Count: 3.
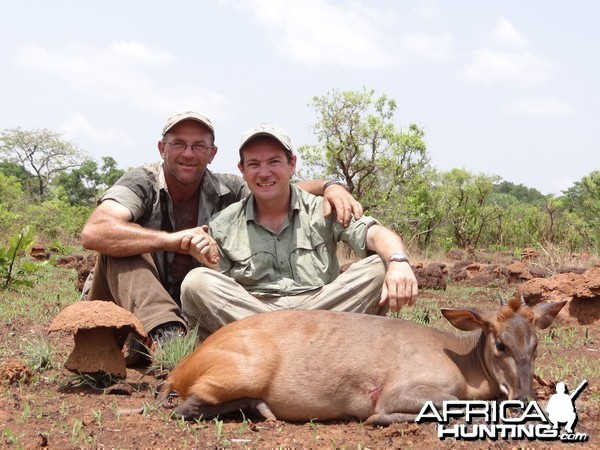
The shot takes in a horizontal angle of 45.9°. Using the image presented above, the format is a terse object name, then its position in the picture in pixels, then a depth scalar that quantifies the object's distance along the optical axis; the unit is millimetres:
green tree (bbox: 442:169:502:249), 25969
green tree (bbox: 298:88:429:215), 23391
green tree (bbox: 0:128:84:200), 48625
